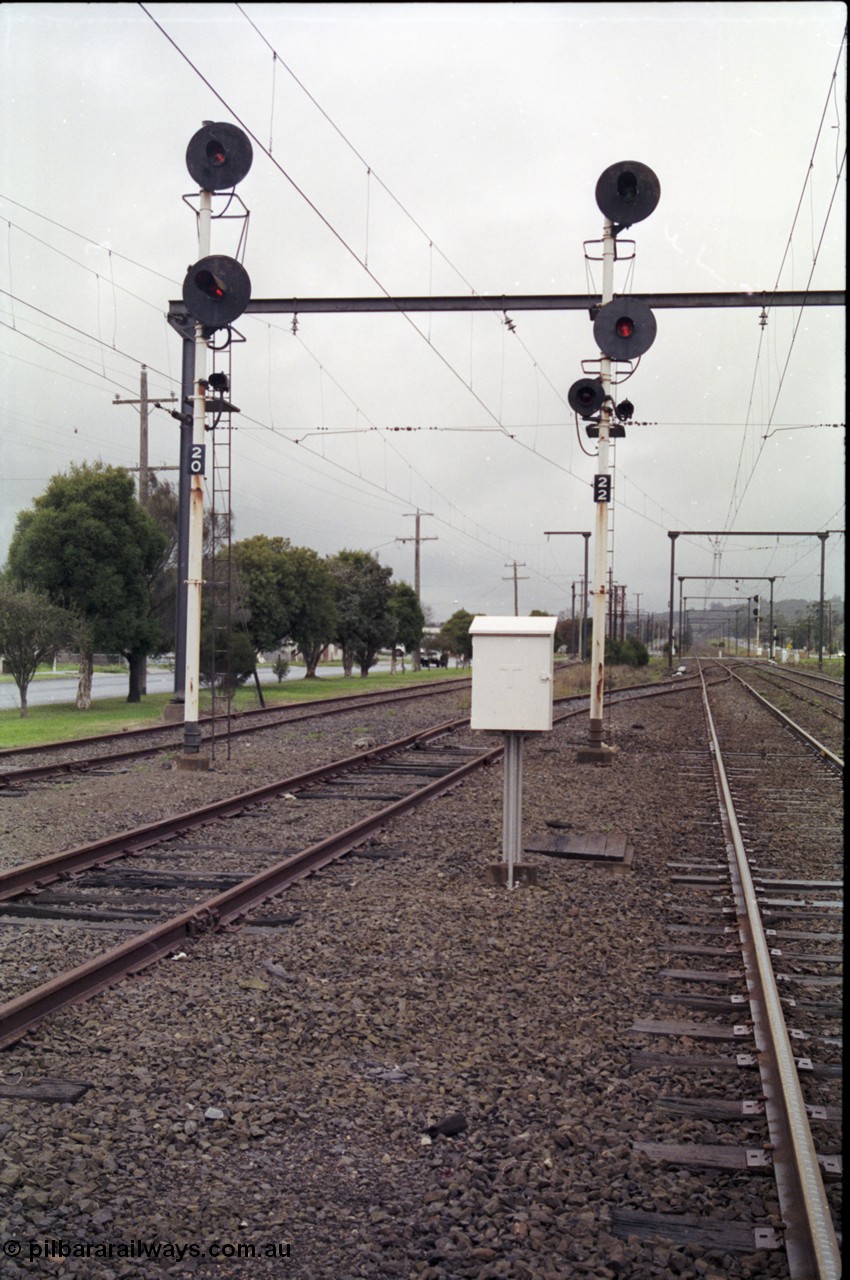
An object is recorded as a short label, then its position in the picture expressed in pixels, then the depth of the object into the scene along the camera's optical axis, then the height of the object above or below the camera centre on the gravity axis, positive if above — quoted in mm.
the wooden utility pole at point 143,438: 34062 +6081
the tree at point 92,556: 26172 +1902
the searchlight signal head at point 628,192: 15531 +6257
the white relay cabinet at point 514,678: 8016 -227
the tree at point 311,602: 43466 +1529
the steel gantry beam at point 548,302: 21203 +6439
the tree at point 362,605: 53281 +1801
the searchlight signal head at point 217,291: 14523 +4488
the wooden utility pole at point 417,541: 65438 +6223
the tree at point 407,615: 66625 +1701
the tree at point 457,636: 89125 +730
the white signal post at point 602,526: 16125 +1768
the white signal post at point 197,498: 15047 +1876
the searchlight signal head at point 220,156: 14695 +6290
